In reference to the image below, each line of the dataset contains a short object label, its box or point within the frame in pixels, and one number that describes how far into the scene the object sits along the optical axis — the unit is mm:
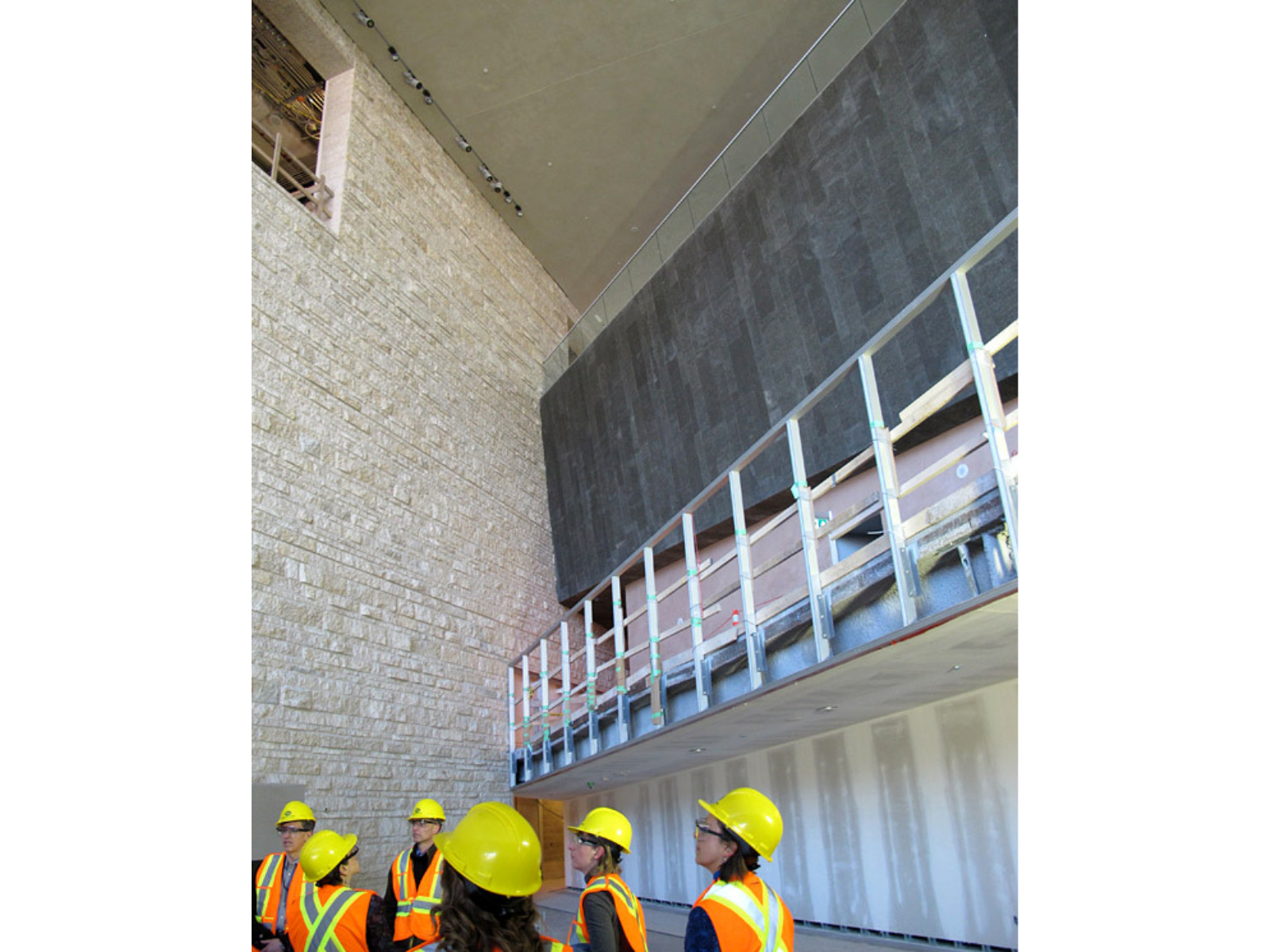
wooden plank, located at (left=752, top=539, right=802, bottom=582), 4688
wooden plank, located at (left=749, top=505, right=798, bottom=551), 4701
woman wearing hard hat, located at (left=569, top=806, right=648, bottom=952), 3070
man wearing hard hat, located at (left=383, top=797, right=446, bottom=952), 3848
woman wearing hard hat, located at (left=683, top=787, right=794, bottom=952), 2574
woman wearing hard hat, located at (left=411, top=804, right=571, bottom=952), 1801
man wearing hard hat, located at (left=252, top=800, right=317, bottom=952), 4238
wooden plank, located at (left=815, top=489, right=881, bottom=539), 4184
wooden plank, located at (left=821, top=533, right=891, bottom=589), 4219
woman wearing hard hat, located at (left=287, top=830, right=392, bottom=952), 3406
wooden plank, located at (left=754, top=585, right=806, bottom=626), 4727
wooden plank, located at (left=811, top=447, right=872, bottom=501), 4336
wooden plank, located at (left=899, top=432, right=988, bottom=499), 3596
